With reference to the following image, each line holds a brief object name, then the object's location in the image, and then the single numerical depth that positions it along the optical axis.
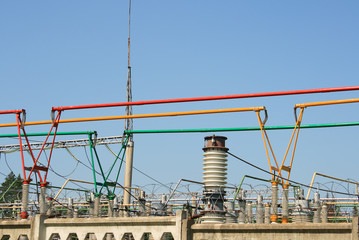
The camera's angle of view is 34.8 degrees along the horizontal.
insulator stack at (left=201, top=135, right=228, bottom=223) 22.23
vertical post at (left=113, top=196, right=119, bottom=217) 34.46
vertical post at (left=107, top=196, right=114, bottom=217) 29.53
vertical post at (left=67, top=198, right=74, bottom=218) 37.03
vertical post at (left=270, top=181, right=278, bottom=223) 22.72
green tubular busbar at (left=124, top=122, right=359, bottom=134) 28.33
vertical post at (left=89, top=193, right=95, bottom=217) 35.01
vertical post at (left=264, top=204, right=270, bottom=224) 30.27
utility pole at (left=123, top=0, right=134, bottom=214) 55.31
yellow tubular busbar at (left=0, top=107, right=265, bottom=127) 27.00
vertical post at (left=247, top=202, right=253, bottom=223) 33.50
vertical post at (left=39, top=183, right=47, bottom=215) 26.98
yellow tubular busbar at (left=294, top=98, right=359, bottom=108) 24.74
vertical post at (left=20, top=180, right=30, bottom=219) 27.05
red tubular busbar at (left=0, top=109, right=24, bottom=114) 29.58
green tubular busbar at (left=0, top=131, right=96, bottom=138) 33.09
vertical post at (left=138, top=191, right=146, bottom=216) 29.97
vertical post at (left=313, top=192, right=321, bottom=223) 28.30
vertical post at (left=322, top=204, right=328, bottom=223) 26.60
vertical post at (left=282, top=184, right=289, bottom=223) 22.59
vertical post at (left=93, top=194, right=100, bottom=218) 30.52
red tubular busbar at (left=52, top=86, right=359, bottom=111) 24.17
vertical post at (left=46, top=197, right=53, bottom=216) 27.09
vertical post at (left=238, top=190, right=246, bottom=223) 30.86
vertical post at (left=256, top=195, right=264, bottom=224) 28.85
